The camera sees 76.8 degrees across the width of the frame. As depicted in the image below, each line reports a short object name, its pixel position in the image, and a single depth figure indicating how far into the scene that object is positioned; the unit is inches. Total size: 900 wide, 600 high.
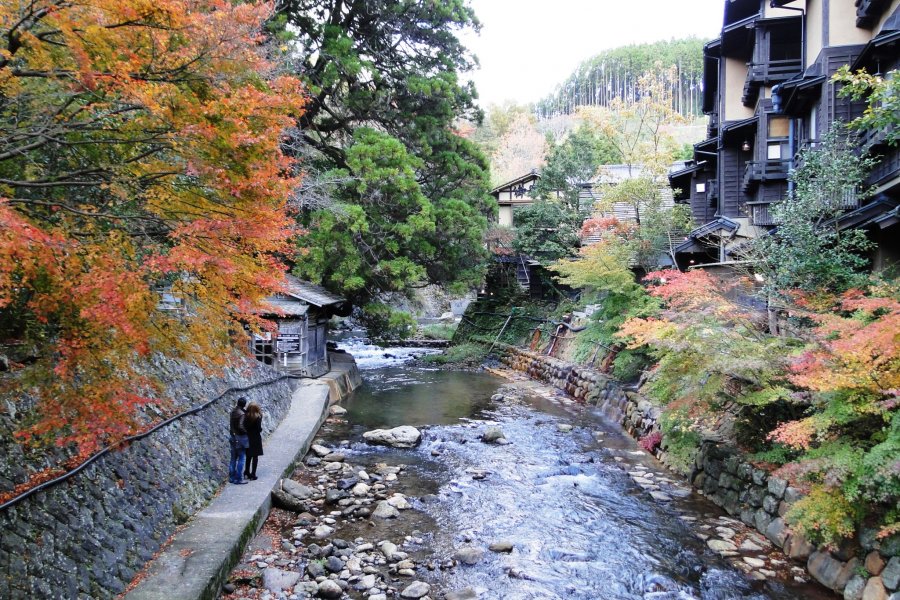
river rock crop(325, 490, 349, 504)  435.2
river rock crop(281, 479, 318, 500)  431.8
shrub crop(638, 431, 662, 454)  558.3
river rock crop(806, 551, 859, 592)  301.3
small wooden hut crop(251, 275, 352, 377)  764.7
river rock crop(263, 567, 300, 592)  307.4
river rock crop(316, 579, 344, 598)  302.5
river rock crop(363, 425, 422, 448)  586.9
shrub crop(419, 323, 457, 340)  1541.6
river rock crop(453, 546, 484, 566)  343.6
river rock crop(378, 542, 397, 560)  350.9
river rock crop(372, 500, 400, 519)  410.0
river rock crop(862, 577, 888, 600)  272.7
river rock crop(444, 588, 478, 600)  301.6
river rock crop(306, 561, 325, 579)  324.8
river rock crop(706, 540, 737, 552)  356.9
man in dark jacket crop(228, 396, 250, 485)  398.3
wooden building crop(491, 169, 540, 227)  1475.1
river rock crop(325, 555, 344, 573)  330.2
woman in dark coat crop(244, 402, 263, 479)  405.4
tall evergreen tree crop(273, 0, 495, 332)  826.2
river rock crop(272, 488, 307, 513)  409.4
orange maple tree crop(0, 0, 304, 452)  206.8
